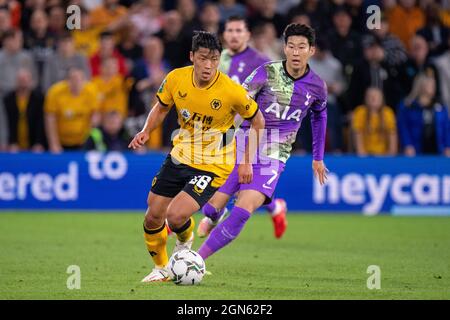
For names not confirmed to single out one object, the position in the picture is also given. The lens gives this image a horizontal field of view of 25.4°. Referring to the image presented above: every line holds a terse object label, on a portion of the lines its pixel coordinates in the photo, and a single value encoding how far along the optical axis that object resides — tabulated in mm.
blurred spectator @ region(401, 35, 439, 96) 17281
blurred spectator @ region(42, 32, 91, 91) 16609
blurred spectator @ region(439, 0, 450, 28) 18969
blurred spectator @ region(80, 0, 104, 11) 18094
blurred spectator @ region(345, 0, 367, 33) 17812
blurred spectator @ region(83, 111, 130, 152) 16391
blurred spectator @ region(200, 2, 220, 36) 16859
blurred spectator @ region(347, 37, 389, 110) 16922
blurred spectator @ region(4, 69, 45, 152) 16484
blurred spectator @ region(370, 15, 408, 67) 17531
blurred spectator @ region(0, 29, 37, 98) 16453
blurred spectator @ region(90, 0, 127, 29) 17781
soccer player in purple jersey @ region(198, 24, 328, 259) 10070
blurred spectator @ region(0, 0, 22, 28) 17547
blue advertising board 16094
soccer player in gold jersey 9164
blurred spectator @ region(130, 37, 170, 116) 16688
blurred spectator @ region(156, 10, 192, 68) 17281
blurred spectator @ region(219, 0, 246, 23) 17953
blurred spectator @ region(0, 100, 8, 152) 16547
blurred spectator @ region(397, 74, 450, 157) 16859
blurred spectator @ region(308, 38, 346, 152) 16922
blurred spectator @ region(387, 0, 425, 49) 18609
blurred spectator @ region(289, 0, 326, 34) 17422
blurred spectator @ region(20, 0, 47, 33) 17391
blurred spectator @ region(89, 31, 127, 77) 16922
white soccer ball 8922
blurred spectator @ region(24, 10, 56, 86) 16812
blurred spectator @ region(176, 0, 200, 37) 17375
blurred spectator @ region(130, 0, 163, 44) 17859
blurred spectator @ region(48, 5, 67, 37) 17125
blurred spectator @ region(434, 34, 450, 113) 17484
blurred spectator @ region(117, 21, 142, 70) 17625
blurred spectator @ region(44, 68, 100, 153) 16516
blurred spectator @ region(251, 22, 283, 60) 16547
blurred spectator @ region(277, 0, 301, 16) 18641
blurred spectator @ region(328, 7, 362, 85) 17188
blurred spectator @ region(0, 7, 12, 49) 16781
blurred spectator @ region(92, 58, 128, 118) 16750
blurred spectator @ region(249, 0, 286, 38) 17812
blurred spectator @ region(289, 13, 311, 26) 17016
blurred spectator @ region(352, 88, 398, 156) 16670
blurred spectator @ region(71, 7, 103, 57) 17484
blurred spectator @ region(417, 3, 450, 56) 18000
